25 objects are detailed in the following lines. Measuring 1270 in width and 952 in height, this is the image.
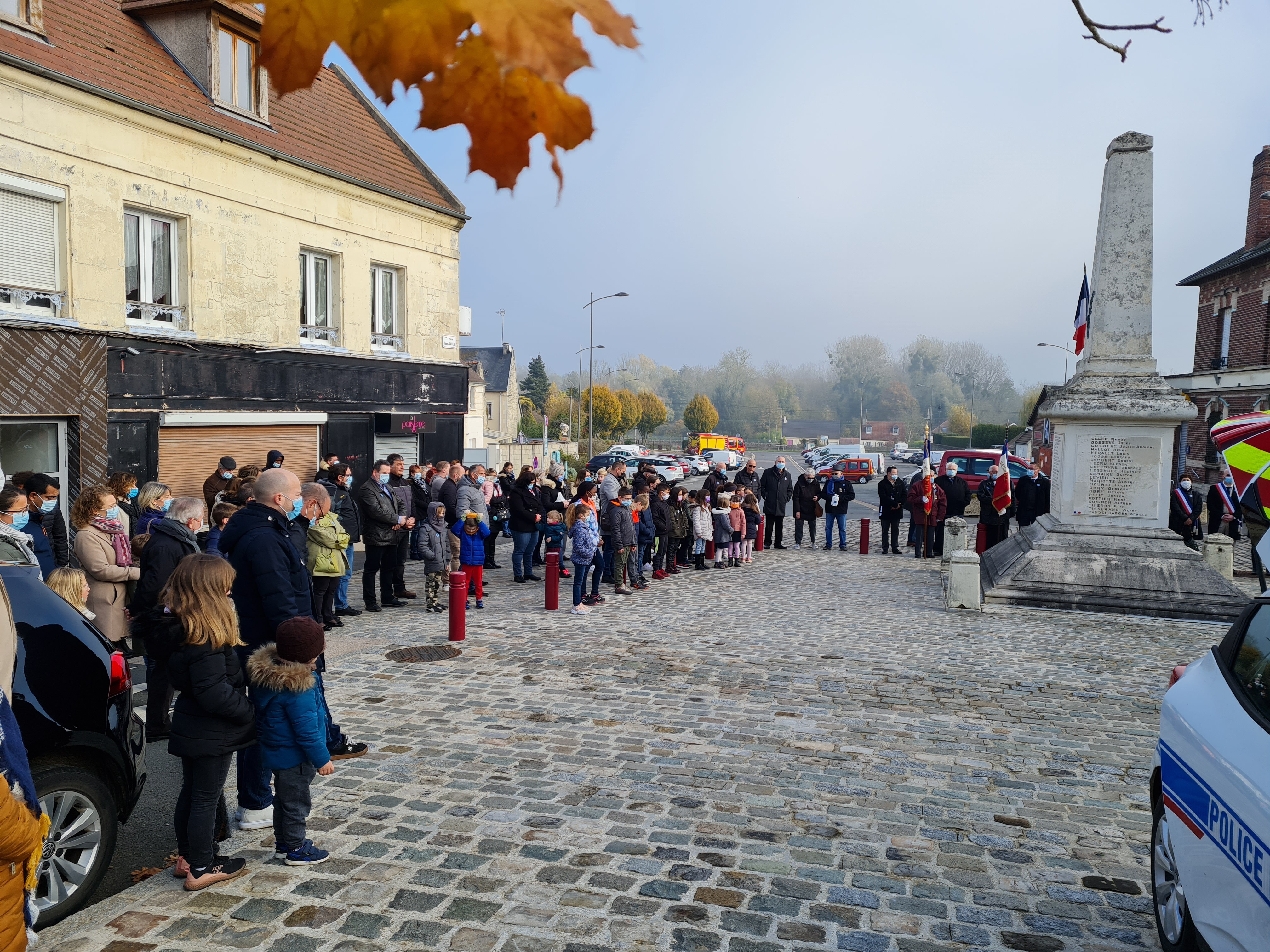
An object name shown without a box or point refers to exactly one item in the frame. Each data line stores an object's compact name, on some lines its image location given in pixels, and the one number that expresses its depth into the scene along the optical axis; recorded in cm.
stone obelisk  1280
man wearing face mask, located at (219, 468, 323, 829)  508
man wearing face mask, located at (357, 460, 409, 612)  1123
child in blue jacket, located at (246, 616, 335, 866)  445
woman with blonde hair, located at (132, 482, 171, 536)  767
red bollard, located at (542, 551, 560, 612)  1196
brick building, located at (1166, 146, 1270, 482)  3331
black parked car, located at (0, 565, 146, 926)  400
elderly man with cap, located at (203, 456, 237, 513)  1136
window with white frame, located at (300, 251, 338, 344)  1717
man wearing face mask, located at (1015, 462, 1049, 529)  1928
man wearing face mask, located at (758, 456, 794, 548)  2036
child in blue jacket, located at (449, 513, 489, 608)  1177
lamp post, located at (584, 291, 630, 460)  4216
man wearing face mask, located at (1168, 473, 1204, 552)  1700
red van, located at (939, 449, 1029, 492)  3581
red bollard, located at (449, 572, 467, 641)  996
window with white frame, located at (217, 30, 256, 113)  1530
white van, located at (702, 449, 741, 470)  5847
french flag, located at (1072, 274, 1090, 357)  1551
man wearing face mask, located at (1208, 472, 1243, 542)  1950
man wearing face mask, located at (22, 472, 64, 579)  775
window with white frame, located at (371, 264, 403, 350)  1898
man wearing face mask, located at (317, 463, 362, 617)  1134
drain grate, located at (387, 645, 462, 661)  923
